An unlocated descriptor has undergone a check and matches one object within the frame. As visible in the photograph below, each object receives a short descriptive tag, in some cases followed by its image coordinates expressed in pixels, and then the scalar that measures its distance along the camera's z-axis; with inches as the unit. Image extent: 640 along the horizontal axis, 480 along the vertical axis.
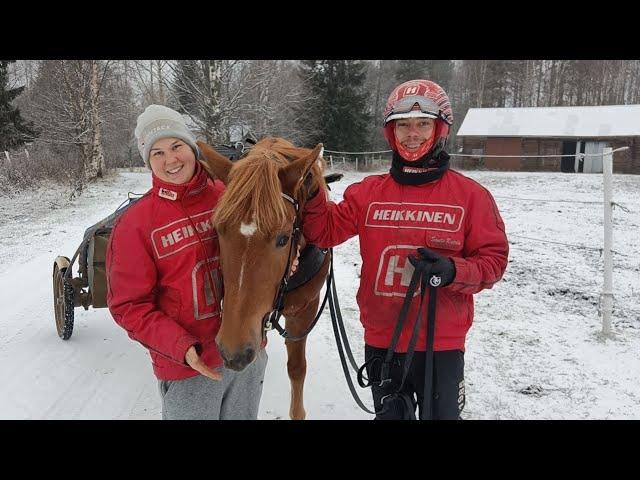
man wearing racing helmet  72.8
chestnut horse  61.7
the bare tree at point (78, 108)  717.3
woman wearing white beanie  63.8
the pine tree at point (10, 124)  850.8
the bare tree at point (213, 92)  580.7
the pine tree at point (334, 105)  1010.1
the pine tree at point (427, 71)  1390.3
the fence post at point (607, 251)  165.2
